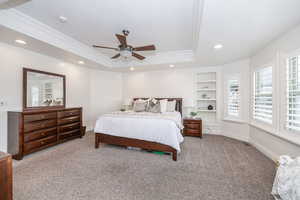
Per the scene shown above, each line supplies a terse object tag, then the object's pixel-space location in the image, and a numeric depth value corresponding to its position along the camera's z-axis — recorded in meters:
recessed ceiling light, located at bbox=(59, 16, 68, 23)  2.40
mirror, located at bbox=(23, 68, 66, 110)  3.22
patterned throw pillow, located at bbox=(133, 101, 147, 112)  4.42
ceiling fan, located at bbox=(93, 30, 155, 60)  2.71
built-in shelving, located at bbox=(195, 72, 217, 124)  4.83
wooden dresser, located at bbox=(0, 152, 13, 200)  1.10
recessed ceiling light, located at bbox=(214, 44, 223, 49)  2.98
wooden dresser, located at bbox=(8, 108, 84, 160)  2.72
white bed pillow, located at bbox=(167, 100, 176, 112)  4.54
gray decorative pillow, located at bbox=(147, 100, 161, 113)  4.22
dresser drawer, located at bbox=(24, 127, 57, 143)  2.81
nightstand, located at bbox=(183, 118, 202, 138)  4.25
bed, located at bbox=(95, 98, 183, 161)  2.69
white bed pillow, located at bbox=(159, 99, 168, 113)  4.37
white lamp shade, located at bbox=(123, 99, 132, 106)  5.86
